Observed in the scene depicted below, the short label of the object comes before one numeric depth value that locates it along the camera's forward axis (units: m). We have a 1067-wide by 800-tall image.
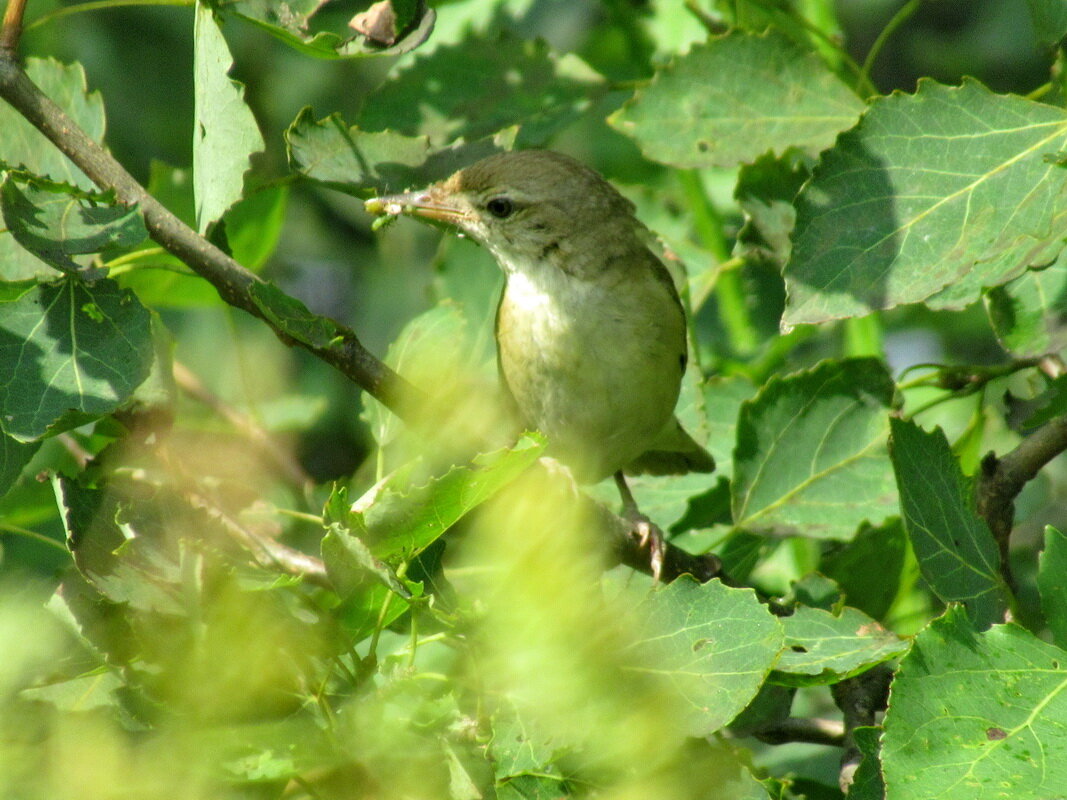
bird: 6.90
